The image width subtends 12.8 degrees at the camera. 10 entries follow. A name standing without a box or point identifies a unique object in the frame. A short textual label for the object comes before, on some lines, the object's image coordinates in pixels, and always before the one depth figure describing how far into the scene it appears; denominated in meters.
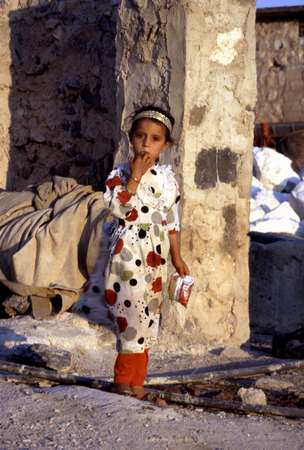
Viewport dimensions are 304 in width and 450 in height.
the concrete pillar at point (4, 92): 9.43
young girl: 5.40
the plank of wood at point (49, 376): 5.54
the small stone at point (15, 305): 7.67
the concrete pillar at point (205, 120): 7.47
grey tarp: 7.69
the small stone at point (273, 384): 6.32
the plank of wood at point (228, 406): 5.23
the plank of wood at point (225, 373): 5.93
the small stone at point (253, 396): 5.58
